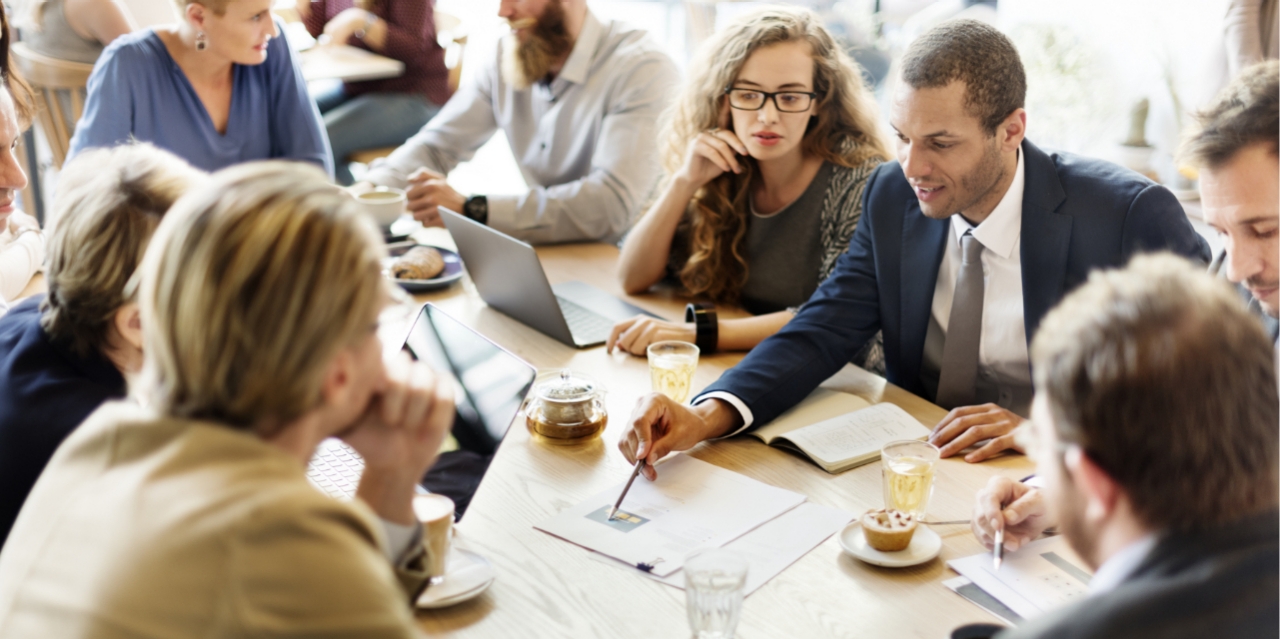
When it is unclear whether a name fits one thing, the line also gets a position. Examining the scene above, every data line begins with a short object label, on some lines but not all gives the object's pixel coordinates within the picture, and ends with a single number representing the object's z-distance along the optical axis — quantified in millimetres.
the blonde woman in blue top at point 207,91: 2490
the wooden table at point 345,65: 3717
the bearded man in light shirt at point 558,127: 2672
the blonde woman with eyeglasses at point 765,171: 2250
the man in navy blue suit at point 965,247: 1697
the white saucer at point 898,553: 1232
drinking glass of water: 1062
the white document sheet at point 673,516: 1285
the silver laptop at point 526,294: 1948
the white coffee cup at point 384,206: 2520
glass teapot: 1582
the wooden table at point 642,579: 1137
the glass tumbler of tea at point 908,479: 1354
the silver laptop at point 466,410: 1316
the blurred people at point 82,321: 1176
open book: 1528
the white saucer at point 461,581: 1159
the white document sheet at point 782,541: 1229
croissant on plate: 2281
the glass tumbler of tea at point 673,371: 1747
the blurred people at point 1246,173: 1328
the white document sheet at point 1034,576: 1172
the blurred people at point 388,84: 4020
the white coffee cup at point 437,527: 1155
